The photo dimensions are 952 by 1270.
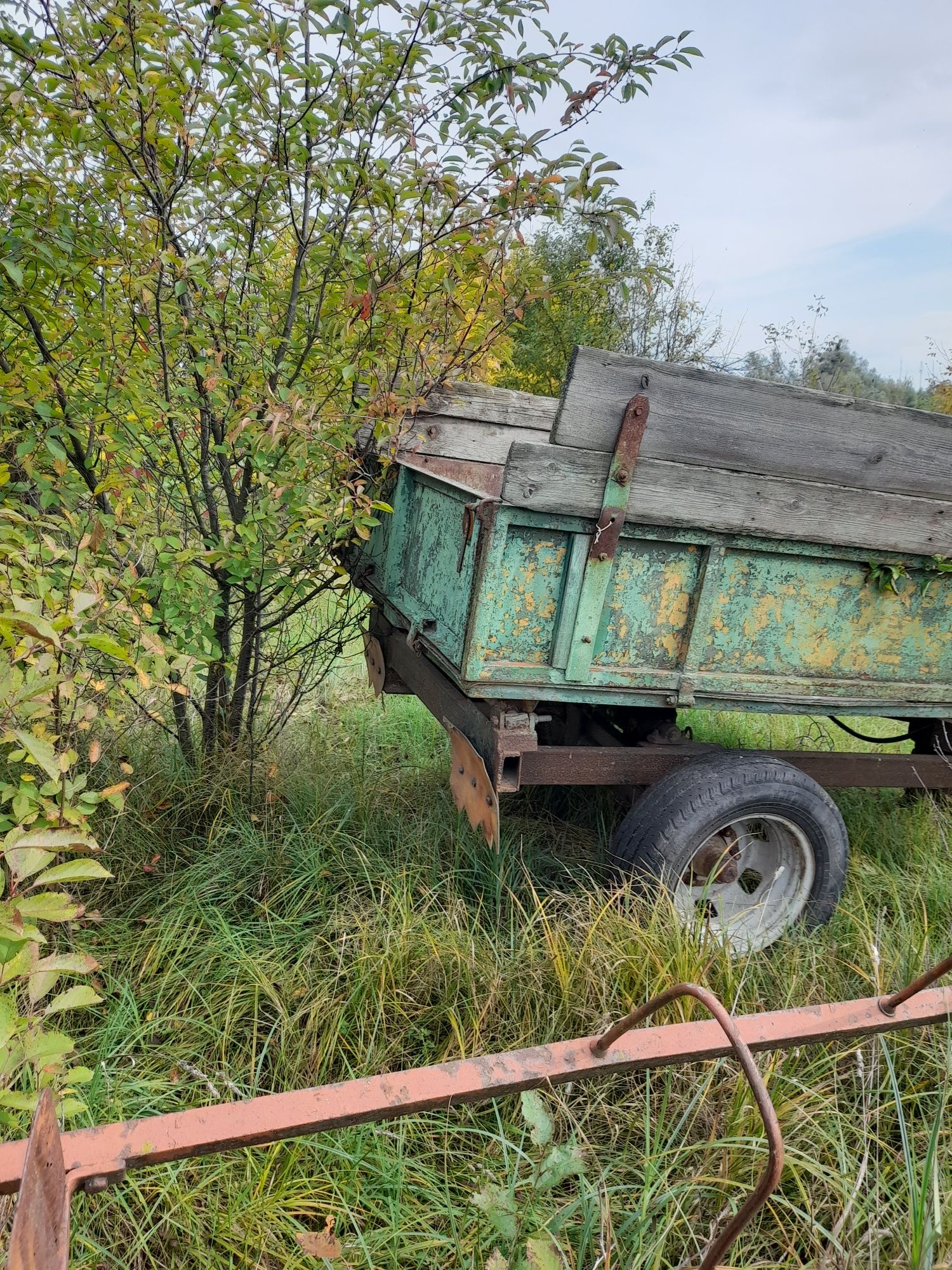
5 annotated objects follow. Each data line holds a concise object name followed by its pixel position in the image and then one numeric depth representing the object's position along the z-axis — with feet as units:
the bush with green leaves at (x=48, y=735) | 4.40
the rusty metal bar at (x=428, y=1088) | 3.65
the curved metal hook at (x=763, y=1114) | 3.05
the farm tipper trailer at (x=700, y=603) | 8.05
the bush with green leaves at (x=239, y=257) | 8.34
